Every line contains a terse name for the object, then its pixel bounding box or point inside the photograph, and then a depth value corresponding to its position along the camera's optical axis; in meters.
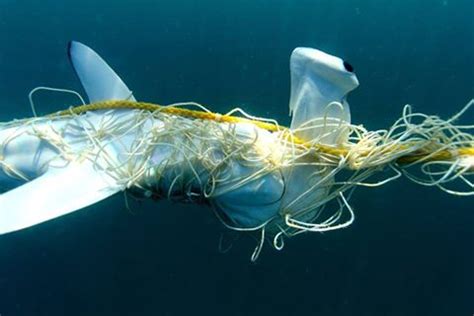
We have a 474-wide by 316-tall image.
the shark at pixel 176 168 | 1.95
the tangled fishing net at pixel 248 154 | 1.77
